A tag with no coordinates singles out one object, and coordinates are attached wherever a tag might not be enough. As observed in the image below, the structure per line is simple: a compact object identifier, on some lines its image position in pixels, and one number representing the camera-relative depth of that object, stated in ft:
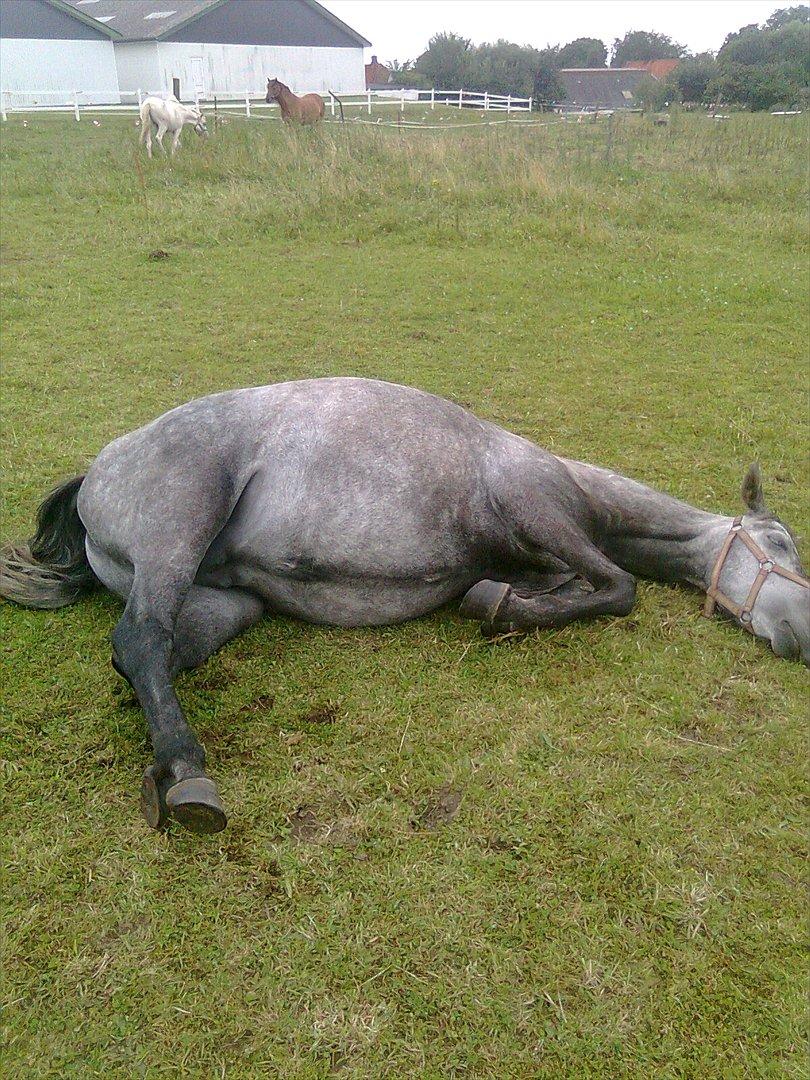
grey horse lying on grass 11.52
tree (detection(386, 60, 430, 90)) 167.84
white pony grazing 53.47
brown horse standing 72.33
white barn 112.16
